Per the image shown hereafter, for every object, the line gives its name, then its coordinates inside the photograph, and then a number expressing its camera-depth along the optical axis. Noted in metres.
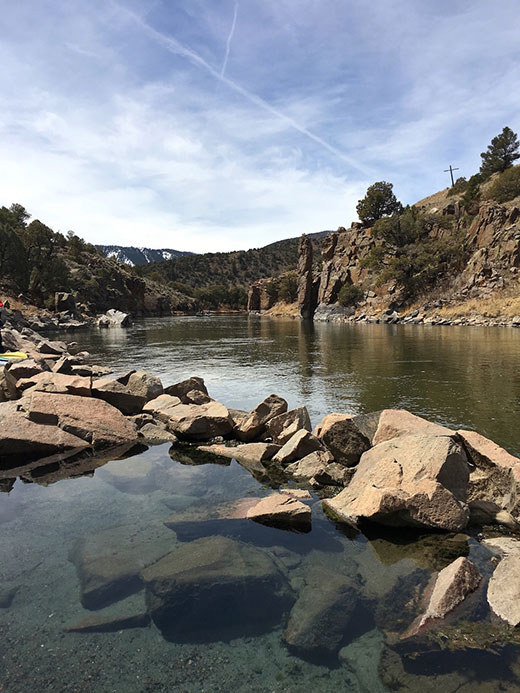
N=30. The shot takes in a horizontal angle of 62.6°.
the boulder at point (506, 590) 4.72
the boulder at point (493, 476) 7.01
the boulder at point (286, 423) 10.83
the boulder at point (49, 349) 27.31
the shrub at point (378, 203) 99.19
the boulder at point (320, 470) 8.68
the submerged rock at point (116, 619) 4.74
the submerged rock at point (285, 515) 6.96
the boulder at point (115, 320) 71.62
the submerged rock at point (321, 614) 4.54
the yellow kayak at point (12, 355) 21.50
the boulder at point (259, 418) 11.55
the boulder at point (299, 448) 9.71
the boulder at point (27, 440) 10.24
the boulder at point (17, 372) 14.60
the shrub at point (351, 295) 85.75
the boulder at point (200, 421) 11.73
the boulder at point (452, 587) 4.83
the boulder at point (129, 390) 13.55
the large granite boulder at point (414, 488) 6.51
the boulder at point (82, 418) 11.15
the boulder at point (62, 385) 12.92
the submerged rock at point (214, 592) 4.79
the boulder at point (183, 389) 14.62
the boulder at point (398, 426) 8.75
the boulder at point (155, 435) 11.79
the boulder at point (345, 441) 9.20
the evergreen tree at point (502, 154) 87.81
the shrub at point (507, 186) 69.25
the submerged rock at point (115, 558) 5.32
